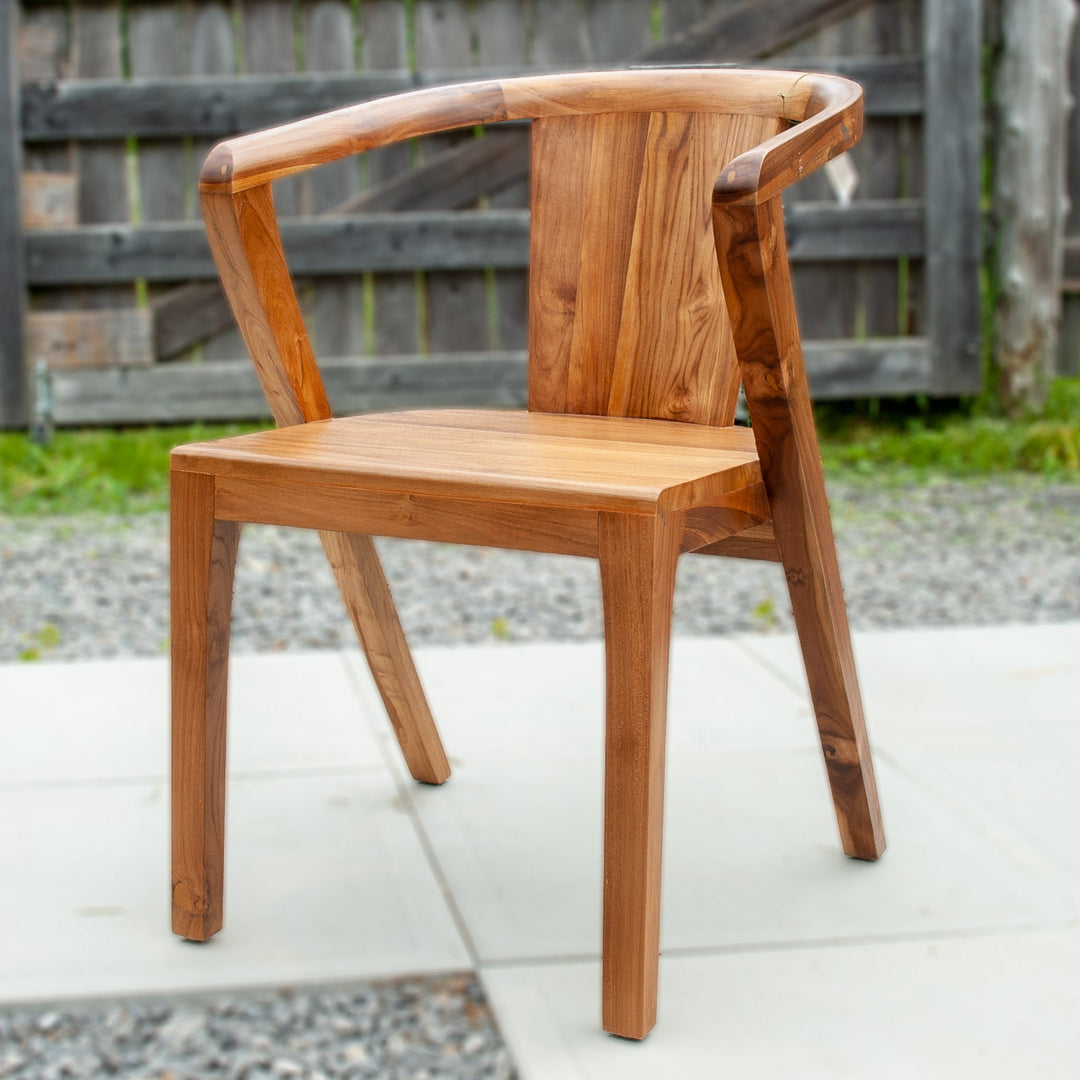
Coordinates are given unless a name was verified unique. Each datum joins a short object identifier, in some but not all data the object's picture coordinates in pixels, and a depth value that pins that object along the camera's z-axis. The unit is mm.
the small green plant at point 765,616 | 2701
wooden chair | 1095
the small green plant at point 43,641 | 2510
